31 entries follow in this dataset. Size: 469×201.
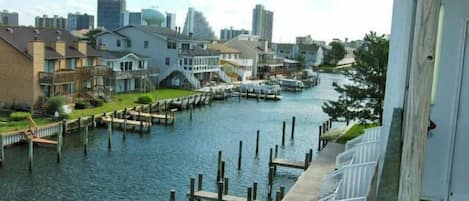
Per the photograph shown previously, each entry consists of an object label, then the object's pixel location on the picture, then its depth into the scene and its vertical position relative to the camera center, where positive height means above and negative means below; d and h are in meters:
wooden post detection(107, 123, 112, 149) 31.59 -4.94
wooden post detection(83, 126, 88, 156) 29.74 -5.00
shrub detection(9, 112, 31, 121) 34.62 -4.07
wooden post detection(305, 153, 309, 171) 24.55 -4.33
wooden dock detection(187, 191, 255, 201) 19.39 -4.90
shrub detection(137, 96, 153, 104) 47.06 -3.58
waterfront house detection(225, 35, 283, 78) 82.75 +1.34
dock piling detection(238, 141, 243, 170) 27.73 -4.85
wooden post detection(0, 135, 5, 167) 26.25 -4.89
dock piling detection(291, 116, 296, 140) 37.36 -4.56
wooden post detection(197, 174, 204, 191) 20.92 -4.73
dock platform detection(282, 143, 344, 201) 16.64 -3.92
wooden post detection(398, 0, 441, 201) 2.75 -0.13
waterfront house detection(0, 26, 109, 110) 38.38 -1.08
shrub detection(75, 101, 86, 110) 41.28 -3.77
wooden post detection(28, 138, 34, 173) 25.23 -4.93
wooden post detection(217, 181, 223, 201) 18.84 -4.52
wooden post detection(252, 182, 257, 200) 20.42 -4.86
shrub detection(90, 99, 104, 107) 42.99 -3.63
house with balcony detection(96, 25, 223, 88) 59.94 +1.10
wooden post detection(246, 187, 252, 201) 18.64 -4.54
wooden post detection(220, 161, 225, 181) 23.31 -4.74
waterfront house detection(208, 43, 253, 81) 74.12 +0.02
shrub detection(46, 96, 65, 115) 36.88 -3.42
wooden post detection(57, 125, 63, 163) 27.17 -4.79
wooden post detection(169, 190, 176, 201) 18.45 -4.66
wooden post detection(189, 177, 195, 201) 19.41 -4.66
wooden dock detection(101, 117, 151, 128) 38.06 -4.52
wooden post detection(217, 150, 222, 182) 23.90 -4.82
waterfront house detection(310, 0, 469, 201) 5.01 -0.39
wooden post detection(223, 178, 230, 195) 20.43 -4.75
